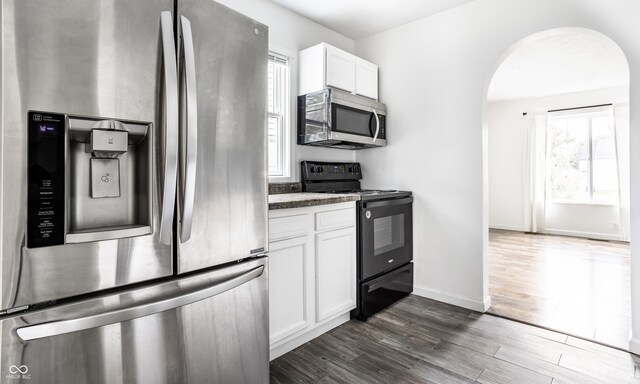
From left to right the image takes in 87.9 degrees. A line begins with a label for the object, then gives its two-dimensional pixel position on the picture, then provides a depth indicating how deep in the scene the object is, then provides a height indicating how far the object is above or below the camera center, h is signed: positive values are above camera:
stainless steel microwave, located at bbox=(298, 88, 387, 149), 2.77 +0.61
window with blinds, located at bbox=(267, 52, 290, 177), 2.85 +0.63
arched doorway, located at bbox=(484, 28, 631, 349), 3.04 +0.10
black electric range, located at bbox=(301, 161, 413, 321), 2.54 -0.39
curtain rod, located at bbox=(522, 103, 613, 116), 5.48 +1.39
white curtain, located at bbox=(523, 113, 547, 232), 6.13 +0.41
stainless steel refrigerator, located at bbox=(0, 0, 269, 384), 0.90 +0.00
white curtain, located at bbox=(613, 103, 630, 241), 5.36 +0.46
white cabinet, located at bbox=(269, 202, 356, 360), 1.95 -0.53
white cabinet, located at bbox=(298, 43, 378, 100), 2.79 +1.04
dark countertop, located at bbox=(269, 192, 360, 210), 1.93 -0.06
